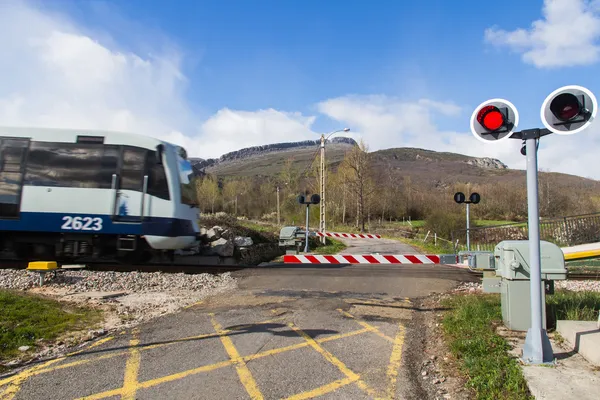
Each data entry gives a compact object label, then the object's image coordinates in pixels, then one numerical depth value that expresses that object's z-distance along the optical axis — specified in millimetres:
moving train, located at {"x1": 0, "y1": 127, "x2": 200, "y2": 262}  9016
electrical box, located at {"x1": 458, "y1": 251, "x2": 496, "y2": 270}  5758
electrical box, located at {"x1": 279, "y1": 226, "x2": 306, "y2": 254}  18984
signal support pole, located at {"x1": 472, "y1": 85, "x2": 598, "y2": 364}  4012
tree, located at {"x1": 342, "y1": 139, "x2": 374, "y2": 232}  43531
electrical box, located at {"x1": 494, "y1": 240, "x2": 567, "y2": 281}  5016
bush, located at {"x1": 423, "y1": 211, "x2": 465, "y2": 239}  27641
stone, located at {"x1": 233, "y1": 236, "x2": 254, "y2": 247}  15125
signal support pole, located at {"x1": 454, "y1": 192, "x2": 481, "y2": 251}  16198
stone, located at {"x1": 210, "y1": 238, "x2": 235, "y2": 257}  14281
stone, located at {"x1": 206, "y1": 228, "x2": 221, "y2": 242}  15008
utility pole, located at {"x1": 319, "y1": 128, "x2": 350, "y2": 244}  23328
